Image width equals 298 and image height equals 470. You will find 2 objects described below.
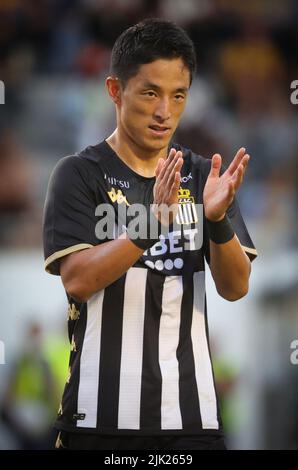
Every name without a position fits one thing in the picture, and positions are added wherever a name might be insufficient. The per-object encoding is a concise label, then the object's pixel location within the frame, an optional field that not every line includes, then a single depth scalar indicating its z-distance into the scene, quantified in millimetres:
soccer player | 5832
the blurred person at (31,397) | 13203
